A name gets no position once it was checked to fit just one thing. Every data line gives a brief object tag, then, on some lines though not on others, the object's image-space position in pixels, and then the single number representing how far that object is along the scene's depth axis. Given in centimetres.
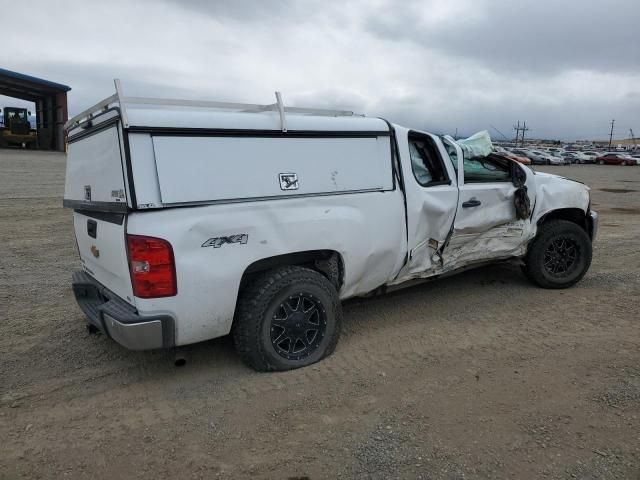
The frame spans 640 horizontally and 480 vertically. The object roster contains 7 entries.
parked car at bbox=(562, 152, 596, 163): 5778
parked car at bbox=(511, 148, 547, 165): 5166
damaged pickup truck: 314
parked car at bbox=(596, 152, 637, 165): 5512
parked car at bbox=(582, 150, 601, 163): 5847
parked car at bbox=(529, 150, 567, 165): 5219
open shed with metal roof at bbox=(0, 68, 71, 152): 3597
